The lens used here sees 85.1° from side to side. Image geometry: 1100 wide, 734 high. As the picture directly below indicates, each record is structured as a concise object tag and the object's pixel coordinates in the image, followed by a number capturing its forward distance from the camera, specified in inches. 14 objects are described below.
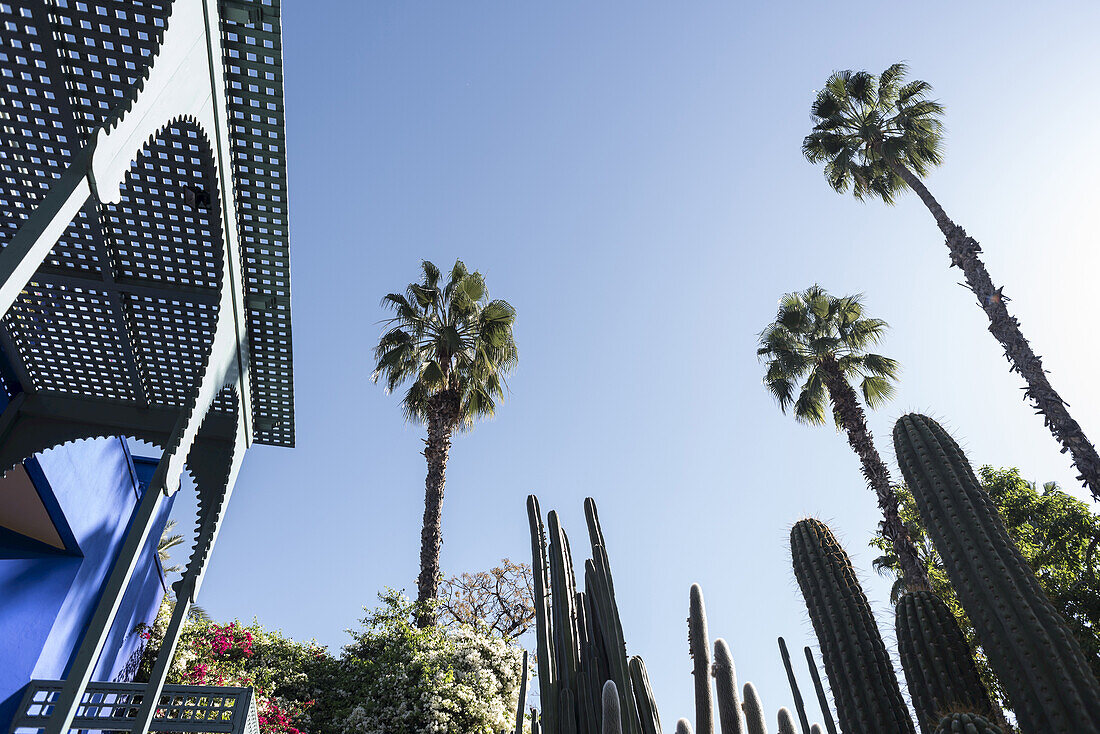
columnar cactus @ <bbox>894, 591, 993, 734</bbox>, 132.2
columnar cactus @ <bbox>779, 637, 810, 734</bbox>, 127.8
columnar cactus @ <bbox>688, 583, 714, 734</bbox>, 139.5
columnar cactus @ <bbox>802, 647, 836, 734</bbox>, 124.0
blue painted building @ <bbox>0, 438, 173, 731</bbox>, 213.8
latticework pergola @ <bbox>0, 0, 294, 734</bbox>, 109.5
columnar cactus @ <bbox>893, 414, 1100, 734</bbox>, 113.6
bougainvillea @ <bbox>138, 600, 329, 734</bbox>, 314.2
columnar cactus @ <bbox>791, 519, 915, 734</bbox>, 135.9
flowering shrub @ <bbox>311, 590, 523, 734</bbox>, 309.0
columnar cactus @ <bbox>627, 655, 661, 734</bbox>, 120.1
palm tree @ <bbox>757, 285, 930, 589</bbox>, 444.5
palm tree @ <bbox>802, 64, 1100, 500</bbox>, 398.6
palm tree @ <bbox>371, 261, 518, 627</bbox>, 432.1
